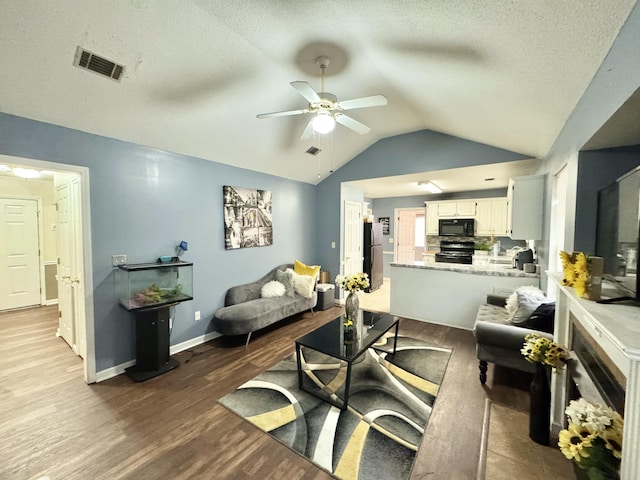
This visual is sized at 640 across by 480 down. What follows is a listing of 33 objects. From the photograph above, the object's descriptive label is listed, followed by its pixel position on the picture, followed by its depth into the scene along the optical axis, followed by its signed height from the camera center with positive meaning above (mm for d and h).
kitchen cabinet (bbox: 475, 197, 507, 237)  5492 +309
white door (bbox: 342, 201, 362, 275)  5410 -179
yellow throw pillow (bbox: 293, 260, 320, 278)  4742 -747
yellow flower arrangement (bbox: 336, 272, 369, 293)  2967 -612
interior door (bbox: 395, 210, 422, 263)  7297 -90
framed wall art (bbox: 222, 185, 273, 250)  3871 +181
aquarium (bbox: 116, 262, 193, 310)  2762 -640
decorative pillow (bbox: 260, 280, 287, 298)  4184 -998
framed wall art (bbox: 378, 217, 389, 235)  7499 +167
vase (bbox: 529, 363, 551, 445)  1626 -1127
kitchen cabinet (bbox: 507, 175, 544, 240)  3115 +301
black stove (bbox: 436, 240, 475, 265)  5719 -496
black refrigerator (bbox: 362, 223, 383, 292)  6250 -542
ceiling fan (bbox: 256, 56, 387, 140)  1941 +1009
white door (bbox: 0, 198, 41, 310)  4617 -494
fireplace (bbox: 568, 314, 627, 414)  1085 -718
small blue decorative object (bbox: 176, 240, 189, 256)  3260 -242
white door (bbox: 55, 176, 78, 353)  2988 -386
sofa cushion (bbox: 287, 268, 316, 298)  4391 -949
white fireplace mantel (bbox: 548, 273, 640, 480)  790 -410
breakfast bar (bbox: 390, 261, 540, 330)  3592 -882
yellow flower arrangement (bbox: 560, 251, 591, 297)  1289 -219
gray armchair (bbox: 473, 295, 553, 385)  2281 -1028
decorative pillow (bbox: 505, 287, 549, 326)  2449 -721
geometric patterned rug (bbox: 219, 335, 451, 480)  1747 -1532
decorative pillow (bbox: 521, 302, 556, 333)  2270 -774
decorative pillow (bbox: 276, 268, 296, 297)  4436 -877
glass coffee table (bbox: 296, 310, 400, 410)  2234 -1072
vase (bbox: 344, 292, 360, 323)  2910 -874
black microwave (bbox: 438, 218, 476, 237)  5739 +74
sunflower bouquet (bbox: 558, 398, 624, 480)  932 -783
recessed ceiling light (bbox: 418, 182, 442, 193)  5129 +925
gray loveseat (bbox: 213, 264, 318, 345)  3344 -1133
